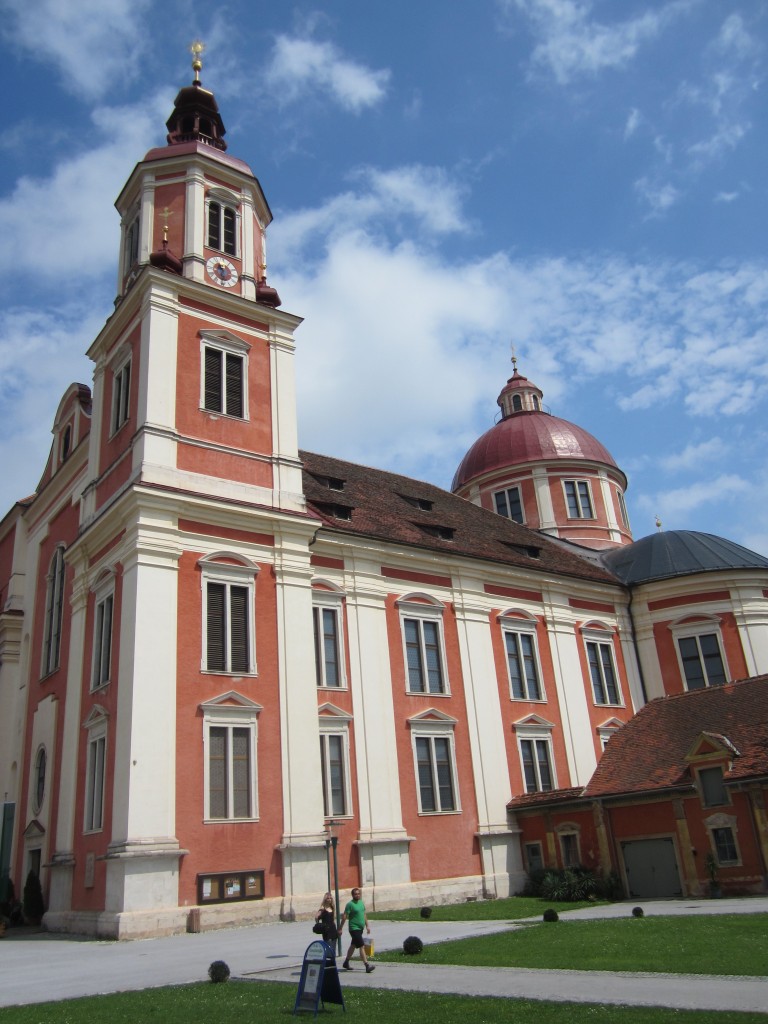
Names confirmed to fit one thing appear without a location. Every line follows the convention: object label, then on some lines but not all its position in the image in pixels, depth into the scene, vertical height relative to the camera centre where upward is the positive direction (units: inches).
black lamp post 536.5 +49.3
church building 813.2 +268.4
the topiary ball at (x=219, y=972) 455.2 -35.2
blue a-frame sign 373.7 -36.0
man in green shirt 501.4 -19.4
